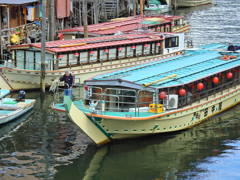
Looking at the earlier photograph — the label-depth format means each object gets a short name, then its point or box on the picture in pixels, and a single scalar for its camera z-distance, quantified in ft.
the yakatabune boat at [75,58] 126.21
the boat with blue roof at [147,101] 90.48
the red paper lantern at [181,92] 96.98
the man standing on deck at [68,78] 115.48
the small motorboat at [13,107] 103.76
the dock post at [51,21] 147.33
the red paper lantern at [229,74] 112.47
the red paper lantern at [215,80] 107.04
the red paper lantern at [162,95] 93.09
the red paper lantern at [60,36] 155.74
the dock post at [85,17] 148.05
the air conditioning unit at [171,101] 94.48
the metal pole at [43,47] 121.39
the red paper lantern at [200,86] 102.24
